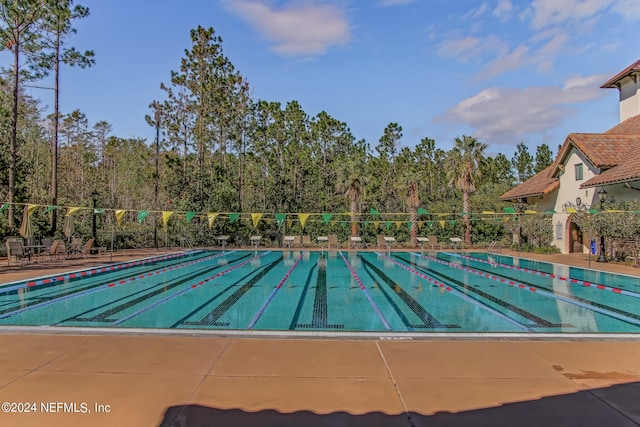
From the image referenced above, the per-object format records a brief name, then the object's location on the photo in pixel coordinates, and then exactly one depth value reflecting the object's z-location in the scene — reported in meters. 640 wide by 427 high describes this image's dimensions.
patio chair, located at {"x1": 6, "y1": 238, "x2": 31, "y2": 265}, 12.61
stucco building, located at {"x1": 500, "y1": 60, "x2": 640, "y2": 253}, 16.06
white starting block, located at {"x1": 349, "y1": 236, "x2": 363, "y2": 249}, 22.34
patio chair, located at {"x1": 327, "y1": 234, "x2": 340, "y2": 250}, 22.14
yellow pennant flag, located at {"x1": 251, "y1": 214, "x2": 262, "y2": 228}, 18.43
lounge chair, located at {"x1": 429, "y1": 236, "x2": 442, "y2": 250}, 22.11
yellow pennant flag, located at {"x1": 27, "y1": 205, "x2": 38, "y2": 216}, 13.31
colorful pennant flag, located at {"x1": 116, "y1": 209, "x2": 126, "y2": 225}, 15.97
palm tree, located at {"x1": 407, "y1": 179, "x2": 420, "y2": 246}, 24.37
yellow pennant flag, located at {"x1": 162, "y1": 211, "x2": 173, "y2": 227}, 16.44
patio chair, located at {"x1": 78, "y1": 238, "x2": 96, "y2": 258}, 16.52
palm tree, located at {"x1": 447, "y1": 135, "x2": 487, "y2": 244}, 24.56
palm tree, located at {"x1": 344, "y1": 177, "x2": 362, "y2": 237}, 24.15
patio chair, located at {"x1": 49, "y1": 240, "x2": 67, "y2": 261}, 14.82
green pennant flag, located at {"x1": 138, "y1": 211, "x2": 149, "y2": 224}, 16.53
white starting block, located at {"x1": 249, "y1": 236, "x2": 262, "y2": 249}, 21.76
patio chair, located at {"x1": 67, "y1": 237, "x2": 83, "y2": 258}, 15.73
